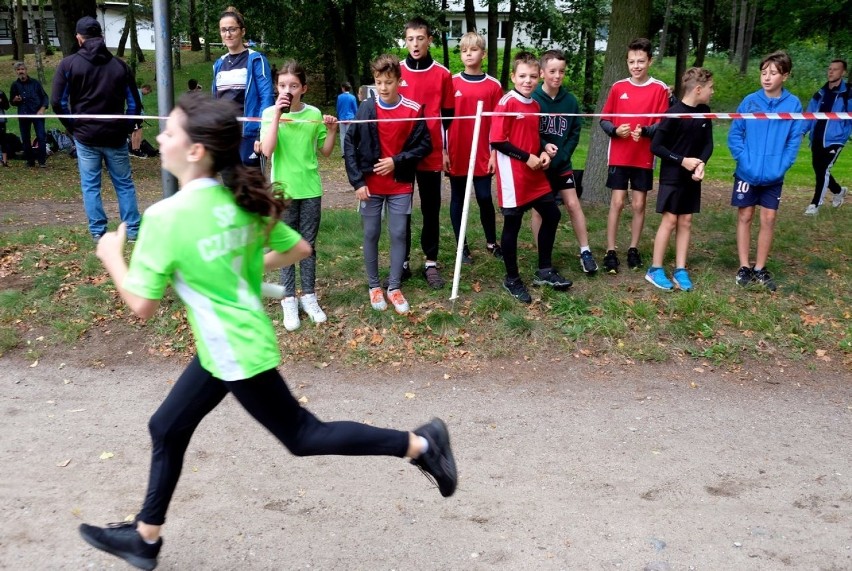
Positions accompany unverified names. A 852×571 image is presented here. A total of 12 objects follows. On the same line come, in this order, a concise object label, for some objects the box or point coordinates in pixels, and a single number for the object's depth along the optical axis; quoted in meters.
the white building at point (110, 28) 58.97
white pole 6.38
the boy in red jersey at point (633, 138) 7.04
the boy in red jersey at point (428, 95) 6.73
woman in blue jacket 6.62
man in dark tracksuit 10.10
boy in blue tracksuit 6.66
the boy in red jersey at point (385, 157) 6.23
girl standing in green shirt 5.89
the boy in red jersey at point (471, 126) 6.99
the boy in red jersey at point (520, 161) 6.38
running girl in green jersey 2.70
